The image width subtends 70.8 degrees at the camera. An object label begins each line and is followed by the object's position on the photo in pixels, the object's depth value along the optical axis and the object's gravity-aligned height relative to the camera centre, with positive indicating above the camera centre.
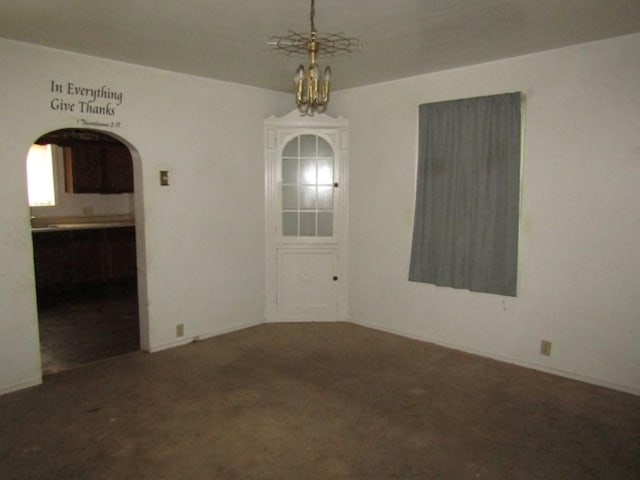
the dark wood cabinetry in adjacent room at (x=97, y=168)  6.79 +0.60
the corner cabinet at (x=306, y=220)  5.04 -0.15
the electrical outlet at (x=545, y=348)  3.74 -1.18
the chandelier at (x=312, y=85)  2.29 +0.63
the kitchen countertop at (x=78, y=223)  6.24 -0.24
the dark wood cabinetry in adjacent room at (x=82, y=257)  6.19 -0.73
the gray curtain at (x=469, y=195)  3.85 +0.10
